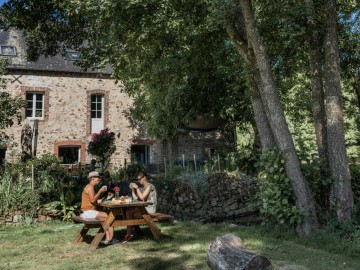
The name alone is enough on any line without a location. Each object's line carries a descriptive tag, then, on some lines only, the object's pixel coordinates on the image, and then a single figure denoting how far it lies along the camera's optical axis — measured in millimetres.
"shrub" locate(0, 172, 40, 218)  9739
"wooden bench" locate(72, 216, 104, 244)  6900
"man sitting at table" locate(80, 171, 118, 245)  7121
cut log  4617
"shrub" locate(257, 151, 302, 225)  7703
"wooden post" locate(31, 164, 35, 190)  10334
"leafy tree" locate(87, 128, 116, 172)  15312
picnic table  6844
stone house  20609
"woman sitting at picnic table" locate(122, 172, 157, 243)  7492
